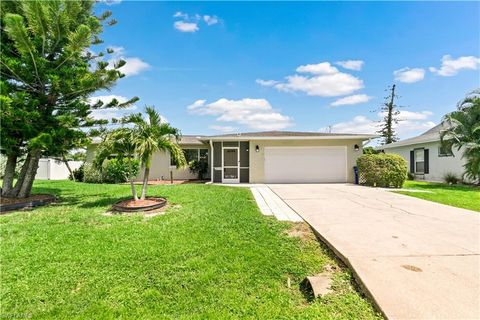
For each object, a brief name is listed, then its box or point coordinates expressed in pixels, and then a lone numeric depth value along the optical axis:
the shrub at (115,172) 15.37
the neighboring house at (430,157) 15.01
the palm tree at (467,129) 12.58
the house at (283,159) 15.12
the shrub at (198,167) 17.36
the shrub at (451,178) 14.90
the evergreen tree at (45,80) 7.47
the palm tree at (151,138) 7.08
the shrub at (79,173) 16.83
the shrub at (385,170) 12.65
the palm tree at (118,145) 7.19
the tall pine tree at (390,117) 34.44
